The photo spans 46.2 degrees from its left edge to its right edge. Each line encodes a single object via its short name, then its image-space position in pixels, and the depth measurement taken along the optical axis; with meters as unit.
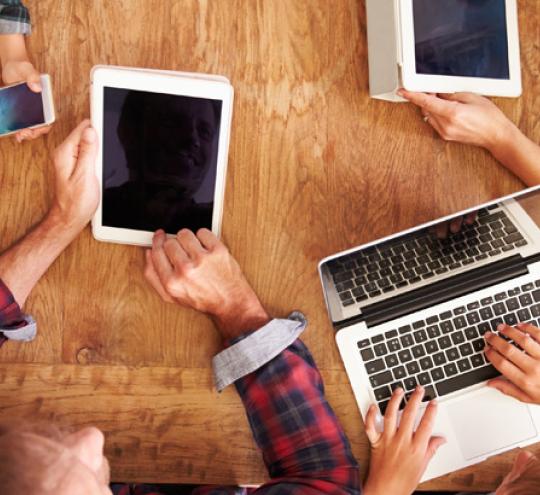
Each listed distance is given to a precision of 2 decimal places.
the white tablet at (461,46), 0.96
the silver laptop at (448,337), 0.99
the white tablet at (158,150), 0.93
